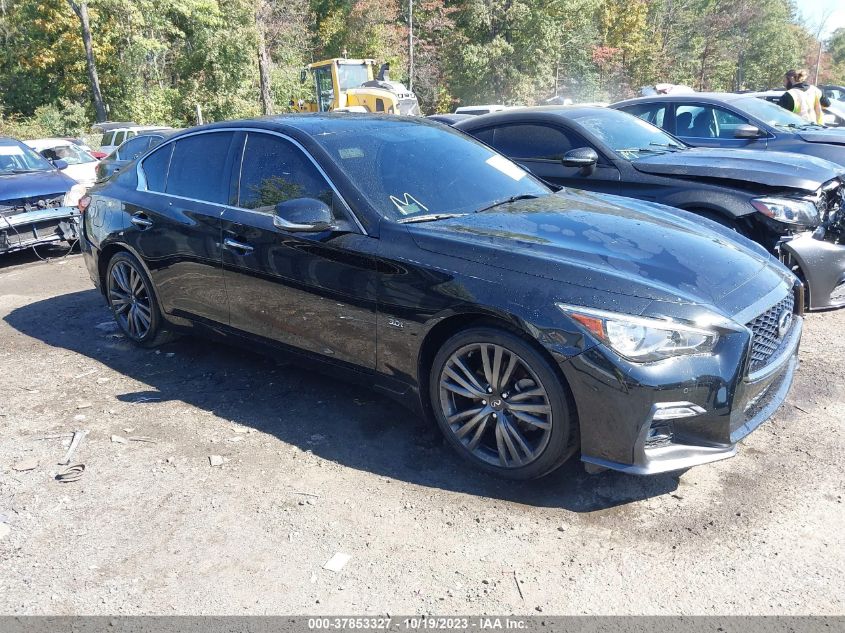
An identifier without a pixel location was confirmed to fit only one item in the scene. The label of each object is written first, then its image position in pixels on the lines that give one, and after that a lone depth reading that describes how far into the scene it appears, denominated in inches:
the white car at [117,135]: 810.8
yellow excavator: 928.6
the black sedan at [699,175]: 209.0
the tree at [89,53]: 1093.0
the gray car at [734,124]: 323.0
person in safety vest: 399.2
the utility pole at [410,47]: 1420.4
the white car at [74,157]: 502.3
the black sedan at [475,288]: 117.8
